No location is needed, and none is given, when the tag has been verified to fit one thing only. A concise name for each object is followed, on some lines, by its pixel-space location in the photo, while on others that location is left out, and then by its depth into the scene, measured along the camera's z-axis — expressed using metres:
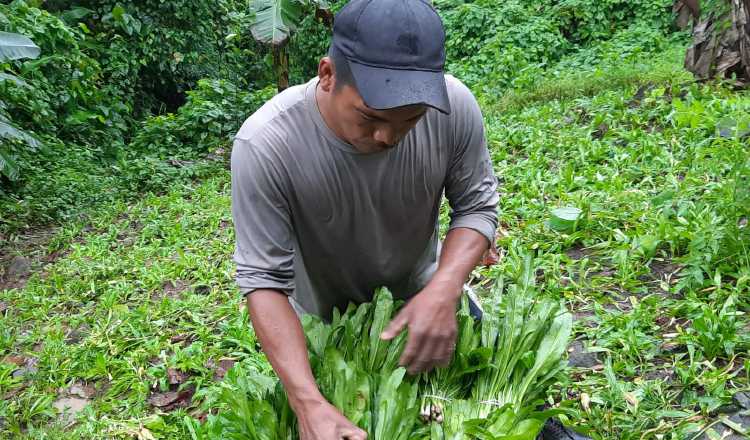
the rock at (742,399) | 2.46
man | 1.65
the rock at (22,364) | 3.72
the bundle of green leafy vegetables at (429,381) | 1.86
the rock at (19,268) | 5.27
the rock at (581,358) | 2.94
